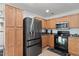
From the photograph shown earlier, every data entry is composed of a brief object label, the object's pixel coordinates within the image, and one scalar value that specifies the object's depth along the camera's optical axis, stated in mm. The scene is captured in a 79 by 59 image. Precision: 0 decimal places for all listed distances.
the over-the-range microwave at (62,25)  2466
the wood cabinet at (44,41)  2972
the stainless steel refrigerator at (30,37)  1819
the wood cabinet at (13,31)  1440
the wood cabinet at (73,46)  2109
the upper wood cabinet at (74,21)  2243
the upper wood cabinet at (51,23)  3001
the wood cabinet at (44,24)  3106
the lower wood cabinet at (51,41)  2965
